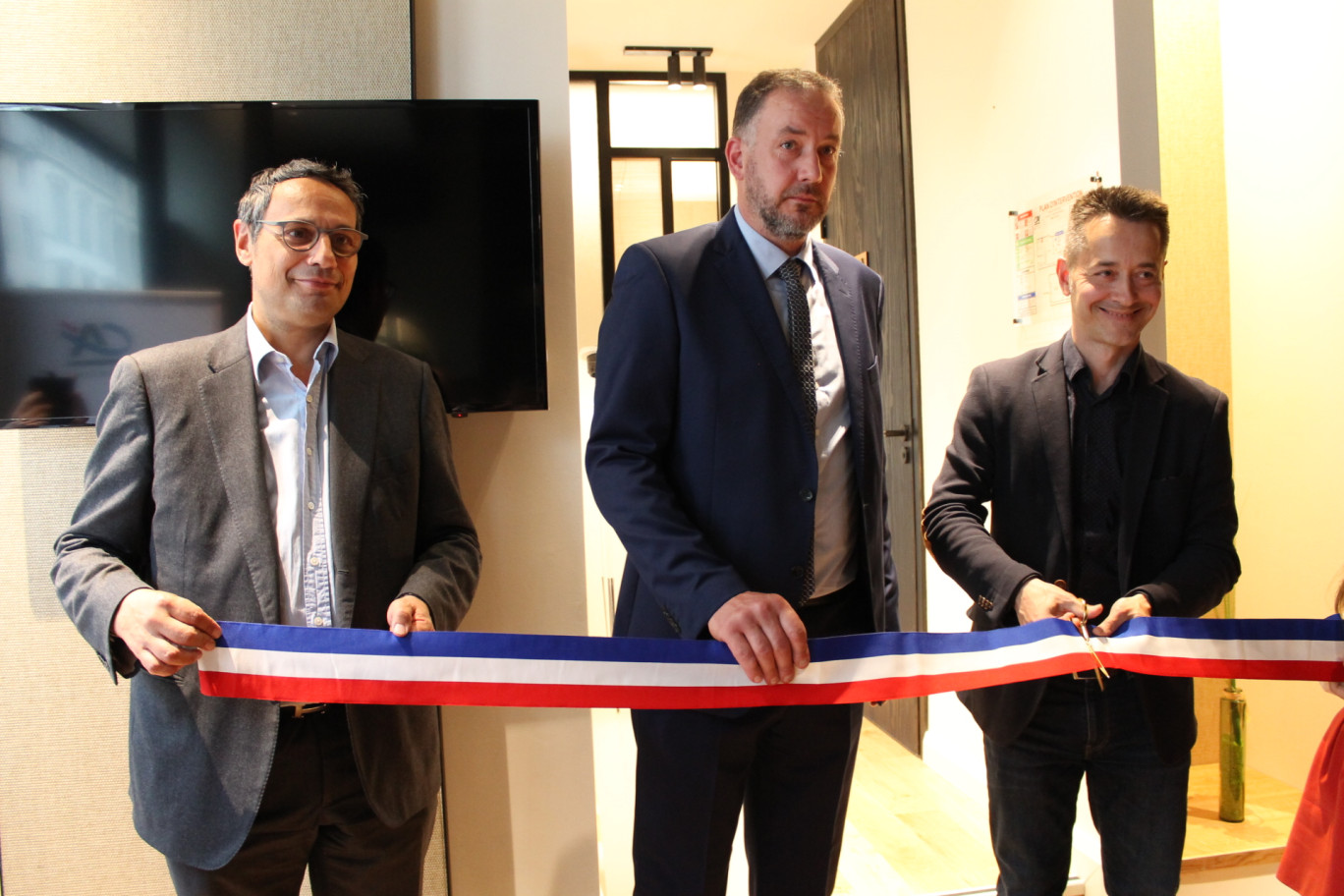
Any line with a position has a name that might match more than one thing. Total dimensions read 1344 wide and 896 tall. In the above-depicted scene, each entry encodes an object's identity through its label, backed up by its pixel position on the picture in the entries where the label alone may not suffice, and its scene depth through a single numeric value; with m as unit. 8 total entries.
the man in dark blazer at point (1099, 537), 1.69
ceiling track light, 5.38
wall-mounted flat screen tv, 1.94
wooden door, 4.05
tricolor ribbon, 1.43
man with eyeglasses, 1.43
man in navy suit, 1.46
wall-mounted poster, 2.95
